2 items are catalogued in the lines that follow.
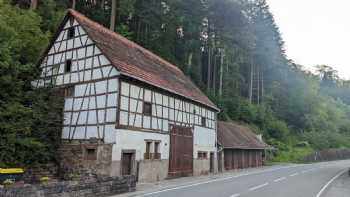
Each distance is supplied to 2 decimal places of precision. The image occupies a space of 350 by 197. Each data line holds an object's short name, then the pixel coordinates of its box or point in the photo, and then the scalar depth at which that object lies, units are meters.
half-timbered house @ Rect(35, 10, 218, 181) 19.72
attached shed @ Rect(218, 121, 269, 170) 32.58
